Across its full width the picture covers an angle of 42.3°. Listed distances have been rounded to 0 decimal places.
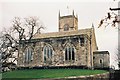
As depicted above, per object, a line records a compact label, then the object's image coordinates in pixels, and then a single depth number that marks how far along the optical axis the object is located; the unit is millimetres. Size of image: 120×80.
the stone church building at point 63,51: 22607
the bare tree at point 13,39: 24457
